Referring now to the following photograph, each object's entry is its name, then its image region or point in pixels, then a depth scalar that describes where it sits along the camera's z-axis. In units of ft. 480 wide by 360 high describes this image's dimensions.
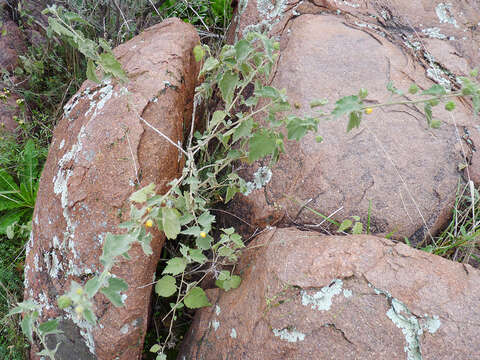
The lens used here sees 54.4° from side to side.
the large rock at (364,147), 2.62
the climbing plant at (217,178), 1.85
